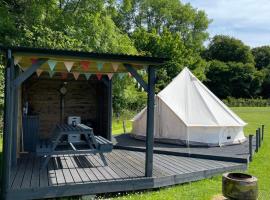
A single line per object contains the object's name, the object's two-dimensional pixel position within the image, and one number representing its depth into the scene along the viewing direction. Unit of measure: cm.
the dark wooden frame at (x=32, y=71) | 532
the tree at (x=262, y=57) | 6044
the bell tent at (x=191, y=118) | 1041
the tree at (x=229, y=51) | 5653
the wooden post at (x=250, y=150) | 877
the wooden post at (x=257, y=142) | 1038
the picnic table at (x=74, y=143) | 656
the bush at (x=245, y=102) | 4262
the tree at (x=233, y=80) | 4931
